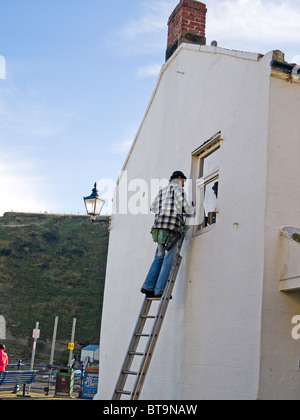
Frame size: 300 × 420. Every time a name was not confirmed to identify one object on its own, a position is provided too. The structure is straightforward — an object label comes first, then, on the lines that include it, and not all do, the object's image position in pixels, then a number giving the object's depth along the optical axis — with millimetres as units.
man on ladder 7602
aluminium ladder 6551
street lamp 12680
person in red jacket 13817
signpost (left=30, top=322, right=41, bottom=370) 24705
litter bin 17531
